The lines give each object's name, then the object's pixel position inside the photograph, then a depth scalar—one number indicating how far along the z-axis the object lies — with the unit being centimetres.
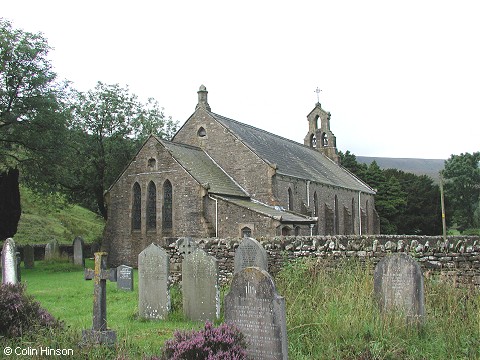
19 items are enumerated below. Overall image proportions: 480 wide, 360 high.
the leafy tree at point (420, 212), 6016
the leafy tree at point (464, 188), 7181
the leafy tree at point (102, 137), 3516
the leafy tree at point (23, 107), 2581
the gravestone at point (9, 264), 1454
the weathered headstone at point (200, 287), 1169
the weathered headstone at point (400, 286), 930
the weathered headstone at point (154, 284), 1240
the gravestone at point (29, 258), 2652
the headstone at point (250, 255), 1305
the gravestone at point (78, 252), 2777
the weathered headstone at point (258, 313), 707
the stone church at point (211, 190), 2648
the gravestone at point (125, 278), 1133
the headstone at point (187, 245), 1529
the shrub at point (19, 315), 898
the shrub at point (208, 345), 645
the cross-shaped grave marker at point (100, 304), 845
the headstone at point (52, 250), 2916
